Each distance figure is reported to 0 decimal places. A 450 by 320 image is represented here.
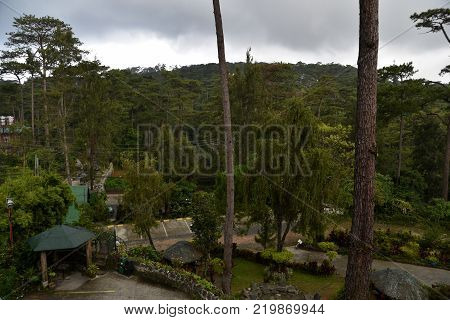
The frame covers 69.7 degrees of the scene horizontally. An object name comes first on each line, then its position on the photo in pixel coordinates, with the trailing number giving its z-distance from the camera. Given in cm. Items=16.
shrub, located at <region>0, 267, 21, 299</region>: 876
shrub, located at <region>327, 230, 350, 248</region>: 1767
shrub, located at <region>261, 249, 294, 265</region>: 1368
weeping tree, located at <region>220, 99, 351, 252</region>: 1297
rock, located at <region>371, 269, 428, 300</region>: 1048
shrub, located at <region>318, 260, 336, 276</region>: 1420
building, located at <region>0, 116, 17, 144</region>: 4103
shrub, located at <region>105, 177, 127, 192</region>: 2888
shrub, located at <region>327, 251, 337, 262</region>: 1428
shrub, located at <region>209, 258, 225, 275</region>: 1319
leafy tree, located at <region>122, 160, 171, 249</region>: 1425
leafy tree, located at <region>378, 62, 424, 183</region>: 1936
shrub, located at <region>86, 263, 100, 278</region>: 1034
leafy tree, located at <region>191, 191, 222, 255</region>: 1318
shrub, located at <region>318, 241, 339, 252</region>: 1603
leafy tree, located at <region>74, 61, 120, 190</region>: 2333
